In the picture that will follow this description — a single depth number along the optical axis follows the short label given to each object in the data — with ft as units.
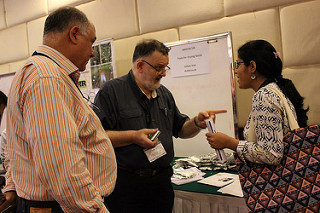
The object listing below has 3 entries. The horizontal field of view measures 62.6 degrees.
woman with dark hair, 4.31
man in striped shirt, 2.74
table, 5.76
